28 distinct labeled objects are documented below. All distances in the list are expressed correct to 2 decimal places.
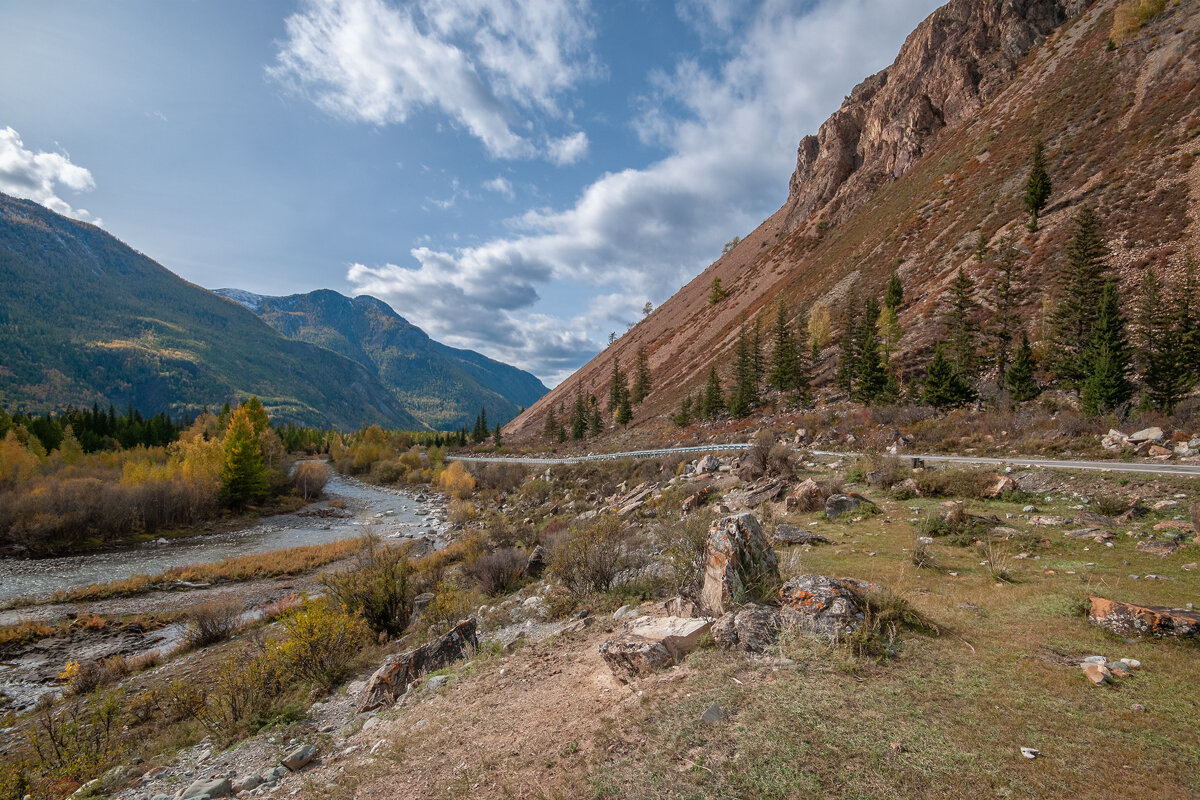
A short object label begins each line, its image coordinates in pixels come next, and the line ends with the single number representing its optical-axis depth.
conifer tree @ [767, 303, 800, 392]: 45.09
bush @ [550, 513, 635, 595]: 11.03
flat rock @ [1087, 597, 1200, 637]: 5.00
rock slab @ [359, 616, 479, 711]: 8.01
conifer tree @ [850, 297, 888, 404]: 36.03
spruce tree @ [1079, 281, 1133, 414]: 21.86
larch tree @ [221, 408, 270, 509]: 40.62
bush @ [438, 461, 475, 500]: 42.81
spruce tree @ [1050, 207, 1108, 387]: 26.91
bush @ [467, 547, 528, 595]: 14.49
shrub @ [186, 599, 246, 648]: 15.05
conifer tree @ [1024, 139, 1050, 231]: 39.81
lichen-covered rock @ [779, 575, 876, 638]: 5.75
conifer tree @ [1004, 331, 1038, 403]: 27.52
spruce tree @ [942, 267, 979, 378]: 32.56
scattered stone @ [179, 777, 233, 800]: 5.92
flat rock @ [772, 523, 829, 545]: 10.66
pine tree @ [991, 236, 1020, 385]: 31.52
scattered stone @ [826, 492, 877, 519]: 12.59
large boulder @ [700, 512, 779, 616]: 7.02
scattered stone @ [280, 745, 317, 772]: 6.11
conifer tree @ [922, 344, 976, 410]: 29.38
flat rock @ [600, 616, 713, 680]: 5.86
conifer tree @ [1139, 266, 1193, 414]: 21.50
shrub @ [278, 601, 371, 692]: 9.50
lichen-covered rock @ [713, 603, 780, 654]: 5.80
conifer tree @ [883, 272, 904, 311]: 44.62
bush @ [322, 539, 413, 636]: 12.13
